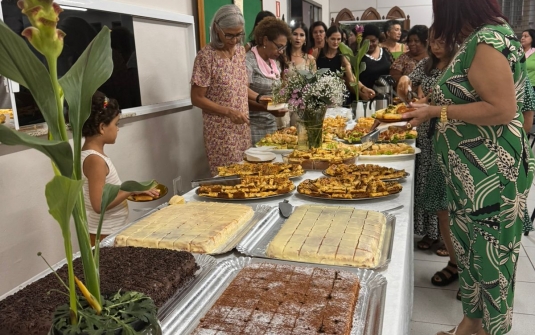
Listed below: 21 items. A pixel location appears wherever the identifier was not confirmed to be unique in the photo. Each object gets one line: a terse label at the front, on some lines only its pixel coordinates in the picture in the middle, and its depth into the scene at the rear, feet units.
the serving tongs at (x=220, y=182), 5.90
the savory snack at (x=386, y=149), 7.53
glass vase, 7.97
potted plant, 1.67
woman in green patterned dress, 5.05
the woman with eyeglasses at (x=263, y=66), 10.31
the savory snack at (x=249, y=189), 5.45
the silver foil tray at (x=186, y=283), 2.96
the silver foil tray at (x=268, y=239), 3.73
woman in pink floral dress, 8.30
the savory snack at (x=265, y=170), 6.40
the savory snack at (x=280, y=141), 8.61
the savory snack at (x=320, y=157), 6.93
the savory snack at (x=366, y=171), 6.03
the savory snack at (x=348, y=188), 5.32
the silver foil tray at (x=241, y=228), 3.93
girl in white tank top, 5.41
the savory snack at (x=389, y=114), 8.68
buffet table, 3.00
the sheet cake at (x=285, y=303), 2.68
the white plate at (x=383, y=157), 7.35
